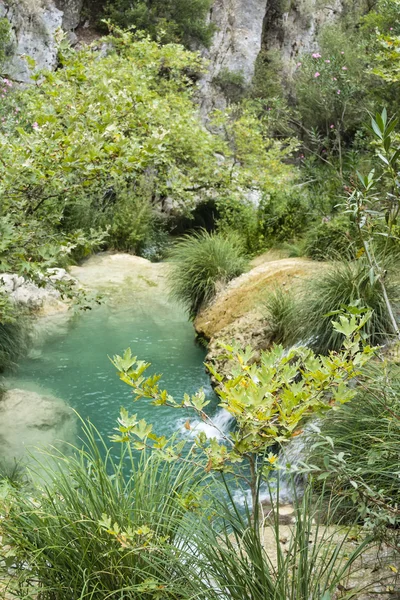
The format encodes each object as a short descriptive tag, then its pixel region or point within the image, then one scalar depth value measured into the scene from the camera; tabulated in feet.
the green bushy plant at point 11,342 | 17.63
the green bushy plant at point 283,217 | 31.68
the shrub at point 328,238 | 23.47
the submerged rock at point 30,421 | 15.57
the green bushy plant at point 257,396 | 5.33
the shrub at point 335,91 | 53.36
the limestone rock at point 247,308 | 18.57
